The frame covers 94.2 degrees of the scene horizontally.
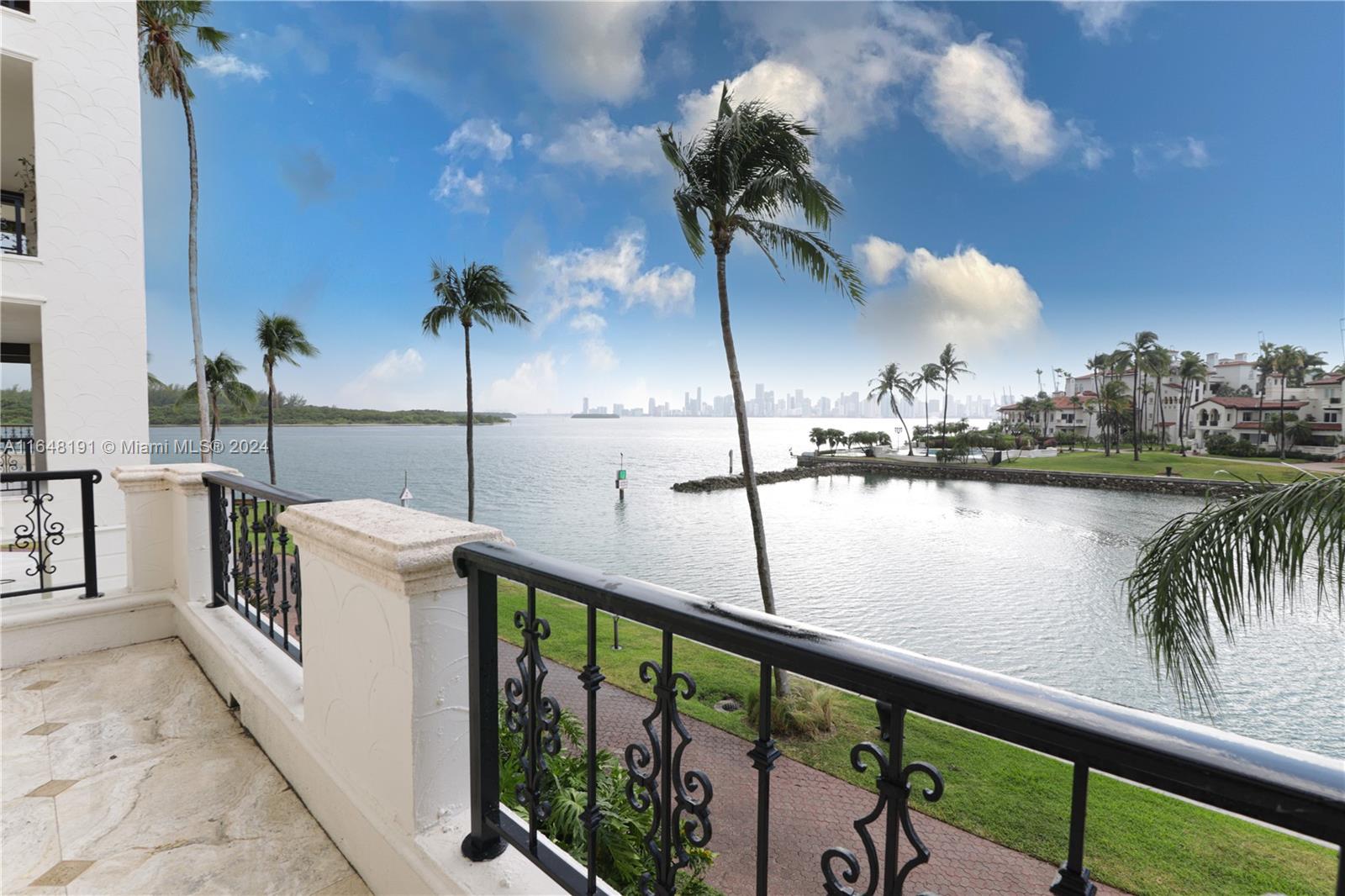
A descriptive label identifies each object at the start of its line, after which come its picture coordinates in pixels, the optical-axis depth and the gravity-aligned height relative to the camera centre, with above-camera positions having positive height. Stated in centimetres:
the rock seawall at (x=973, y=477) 4591 -470
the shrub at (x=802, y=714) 1106 -520
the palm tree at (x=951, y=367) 7231 +685
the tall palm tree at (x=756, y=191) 1123 +433
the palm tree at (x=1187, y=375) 5050 +426
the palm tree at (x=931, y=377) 7231 +571
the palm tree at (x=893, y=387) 7606 +484
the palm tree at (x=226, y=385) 3034 +194
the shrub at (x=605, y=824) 313 -219
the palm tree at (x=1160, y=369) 5488 +512
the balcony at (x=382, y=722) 70 -82
